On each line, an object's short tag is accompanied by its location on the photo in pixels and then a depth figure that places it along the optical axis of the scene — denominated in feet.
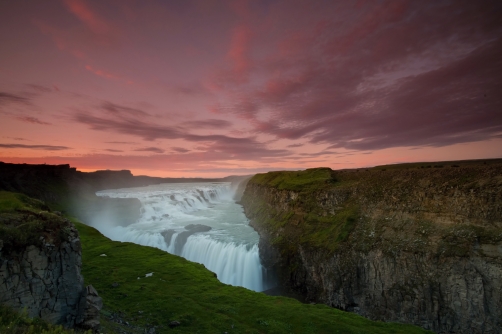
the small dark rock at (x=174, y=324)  62.23
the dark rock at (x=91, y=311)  46.26
